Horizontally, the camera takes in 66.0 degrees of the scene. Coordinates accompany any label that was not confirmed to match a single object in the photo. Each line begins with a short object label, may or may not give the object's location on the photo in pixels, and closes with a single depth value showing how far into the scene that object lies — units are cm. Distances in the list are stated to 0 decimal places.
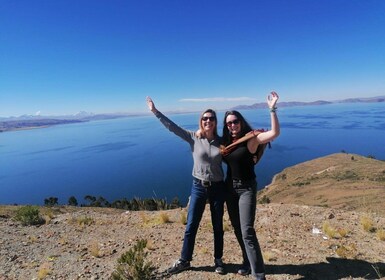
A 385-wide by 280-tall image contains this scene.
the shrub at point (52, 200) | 4020
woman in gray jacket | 382
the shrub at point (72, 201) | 4626
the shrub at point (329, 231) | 570
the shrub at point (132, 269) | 396
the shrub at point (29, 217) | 835
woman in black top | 349
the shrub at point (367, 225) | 606
